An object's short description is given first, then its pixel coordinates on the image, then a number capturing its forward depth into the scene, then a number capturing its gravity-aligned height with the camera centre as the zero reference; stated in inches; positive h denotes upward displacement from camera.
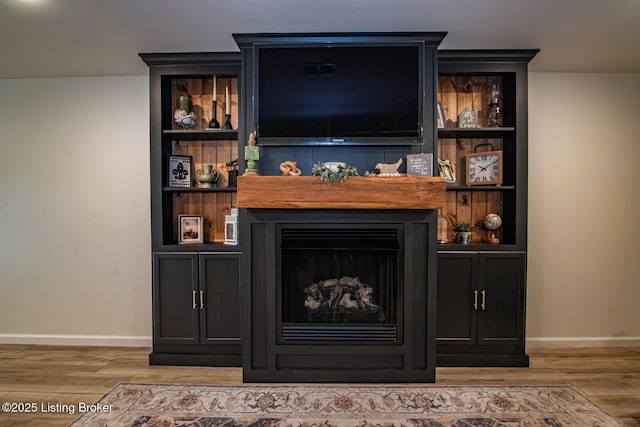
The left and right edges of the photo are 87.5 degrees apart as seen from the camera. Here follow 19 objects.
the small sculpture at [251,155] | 100.6 +15.4
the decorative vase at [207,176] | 119.0 +10.4
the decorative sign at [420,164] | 99.7 +12.5
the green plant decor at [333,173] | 94.0 +9.2
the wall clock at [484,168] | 115.6 +13.4
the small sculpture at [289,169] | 99.2 +10.9
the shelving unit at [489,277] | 111.5 -23.8
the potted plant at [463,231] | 116.6 -8.8
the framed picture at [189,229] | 119.6 -8.5
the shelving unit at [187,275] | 112.9 -23.6
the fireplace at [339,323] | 98.3 -30.0
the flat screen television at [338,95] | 100.3 +33.5
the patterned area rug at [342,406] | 82.3 -52.9
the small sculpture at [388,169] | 98.4 +10.9
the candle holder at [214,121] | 117.6 +29.8
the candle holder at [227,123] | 118.3 +29.3
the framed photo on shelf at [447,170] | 118.0 +12.7
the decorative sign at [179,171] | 117.9 +12.3
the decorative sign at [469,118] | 116.0 +30.5
